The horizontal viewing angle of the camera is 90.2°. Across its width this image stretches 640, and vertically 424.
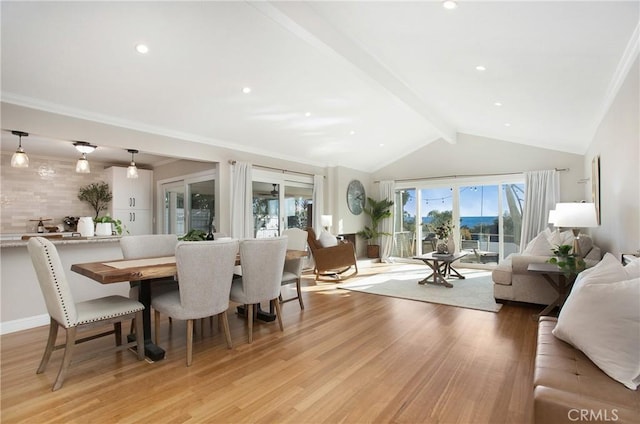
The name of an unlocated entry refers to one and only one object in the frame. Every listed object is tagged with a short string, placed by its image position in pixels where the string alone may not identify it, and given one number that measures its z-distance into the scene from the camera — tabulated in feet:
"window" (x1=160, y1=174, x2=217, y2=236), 19.49
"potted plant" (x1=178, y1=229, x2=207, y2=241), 11.18
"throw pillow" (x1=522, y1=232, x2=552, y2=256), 14.92
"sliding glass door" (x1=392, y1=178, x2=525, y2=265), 23.00
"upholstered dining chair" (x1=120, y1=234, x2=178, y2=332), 10.98
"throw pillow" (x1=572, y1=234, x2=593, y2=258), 12.87
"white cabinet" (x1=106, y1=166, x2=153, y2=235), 21.43
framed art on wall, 13.68
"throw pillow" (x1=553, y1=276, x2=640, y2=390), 4.85
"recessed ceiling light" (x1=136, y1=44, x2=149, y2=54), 9.88
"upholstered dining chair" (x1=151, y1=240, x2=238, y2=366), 8.37
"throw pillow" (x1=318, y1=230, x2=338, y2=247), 19.31
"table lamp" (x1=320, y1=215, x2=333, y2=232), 23.58
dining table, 7.86
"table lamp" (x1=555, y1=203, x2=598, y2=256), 11.43
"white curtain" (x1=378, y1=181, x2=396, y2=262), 27.78
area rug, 14.45
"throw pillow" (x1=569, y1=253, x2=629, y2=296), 6.10
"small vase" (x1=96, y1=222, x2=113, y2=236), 13.71
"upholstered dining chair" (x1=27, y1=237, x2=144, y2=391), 7.34
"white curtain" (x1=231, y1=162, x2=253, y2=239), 18.03
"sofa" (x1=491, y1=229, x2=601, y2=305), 12.93
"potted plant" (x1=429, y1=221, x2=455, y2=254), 18.52
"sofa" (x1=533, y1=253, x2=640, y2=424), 4.20
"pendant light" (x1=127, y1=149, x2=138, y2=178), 15.65
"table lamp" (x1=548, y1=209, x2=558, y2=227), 12.38
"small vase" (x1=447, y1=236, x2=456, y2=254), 18.57
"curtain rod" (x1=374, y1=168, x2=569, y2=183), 22.37
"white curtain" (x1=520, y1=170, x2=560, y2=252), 20.81
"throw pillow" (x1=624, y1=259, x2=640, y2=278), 5.97
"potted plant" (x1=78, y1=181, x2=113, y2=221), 20.99
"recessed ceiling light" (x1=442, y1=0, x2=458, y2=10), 8.12
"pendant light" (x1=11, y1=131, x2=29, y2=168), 11.28
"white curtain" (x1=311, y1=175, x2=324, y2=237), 24.12
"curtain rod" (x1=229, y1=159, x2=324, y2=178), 18.21
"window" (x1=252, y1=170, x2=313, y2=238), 20.52
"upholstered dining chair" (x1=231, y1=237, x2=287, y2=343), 9.86
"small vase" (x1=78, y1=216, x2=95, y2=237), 13.11
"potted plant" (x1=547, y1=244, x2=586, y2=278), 10.69
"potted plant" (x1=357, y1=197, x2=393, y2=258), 27.91
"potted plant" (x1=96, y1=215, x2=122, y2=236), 13.71
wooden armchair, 18.88
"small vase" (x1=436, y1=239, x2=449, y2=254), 18.49
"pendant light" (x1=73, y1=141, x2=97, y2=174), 12.87
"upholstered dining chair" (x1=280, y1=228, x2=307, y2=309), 13.10
